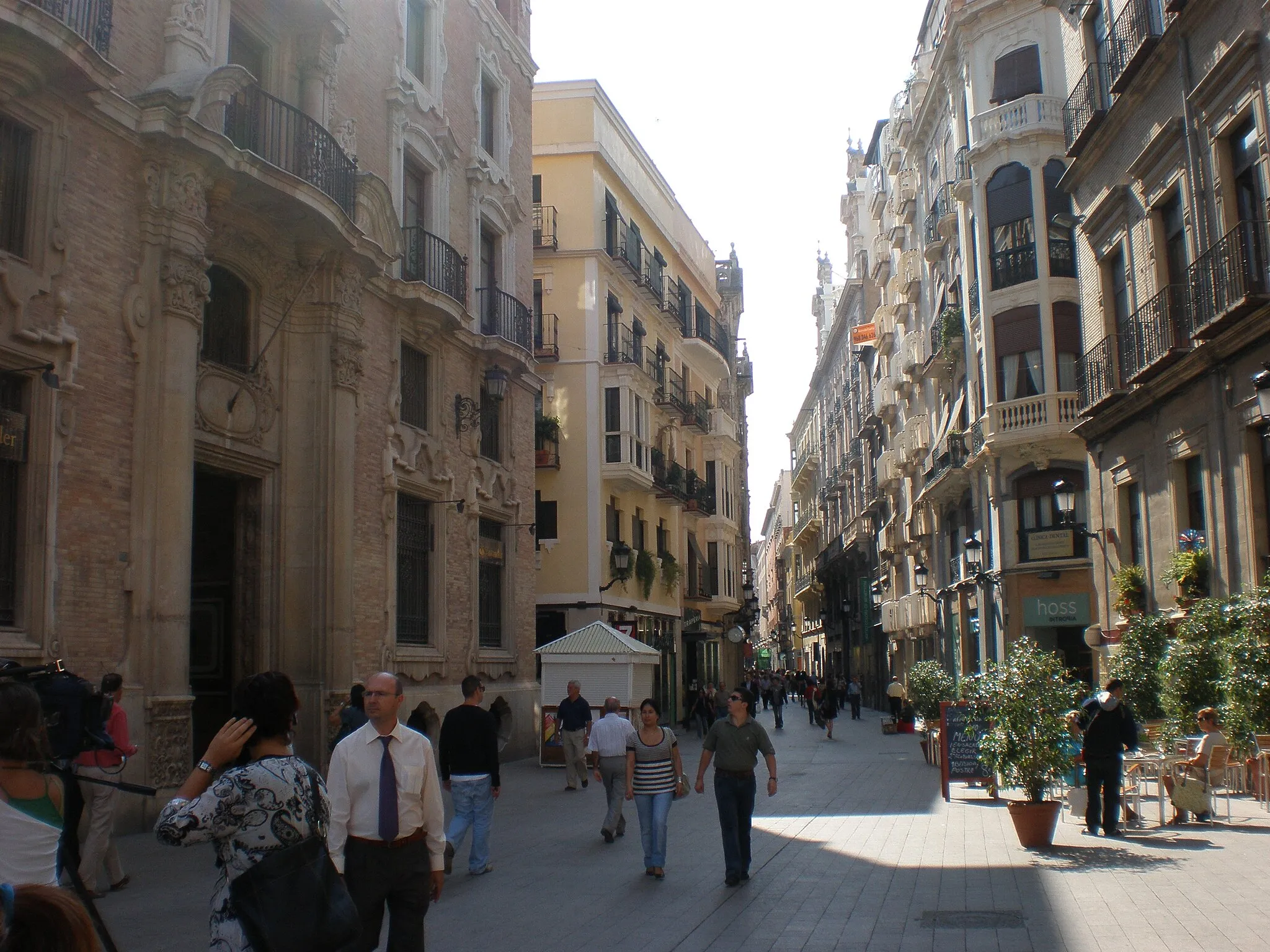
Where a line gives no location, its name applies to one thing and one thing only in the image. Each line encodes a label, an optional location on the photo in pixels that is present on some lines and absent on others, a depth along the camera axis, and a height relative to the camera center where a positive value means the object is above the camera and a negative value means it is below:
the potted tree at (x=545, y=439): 33.38 +5.26
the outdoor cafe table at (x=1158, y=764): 13.81 -1.50
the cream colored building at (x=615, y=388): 33.81 +7.21
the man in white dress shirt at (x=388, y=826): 6.13 -0.87
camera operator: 9.56 -1.16
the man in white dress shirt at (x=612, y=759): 13.10 -1.22
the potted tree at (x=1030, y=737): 11.79 -0.95
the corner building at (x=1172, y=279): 16.48 +5.09
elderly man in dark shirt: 19.16 -1.31
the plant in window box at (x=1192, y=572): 17.84 +0.82
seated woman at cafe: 13.37 -1.34
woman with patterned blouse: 4.35 -0.54
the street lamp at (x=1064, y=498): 22.50 +2.37
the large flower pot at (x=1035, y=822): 11.79 -1.73
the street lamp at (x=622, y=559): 30.38 +1.92
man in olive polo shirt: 10.38 -1.09
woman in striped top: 10.76 -1.19
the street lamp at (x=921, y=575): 37.41 +1.87
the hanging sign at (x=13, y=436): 12.45 +2.08
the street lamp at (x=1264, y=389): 14.06 +2.63
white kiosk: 22.70 -0.50
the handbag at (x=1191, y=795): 13.09 -1.67
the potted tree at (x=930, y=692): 25.92 -1.14
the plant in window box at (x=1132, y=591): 20.64 +0.65
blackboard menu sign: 16.61 -1.47
